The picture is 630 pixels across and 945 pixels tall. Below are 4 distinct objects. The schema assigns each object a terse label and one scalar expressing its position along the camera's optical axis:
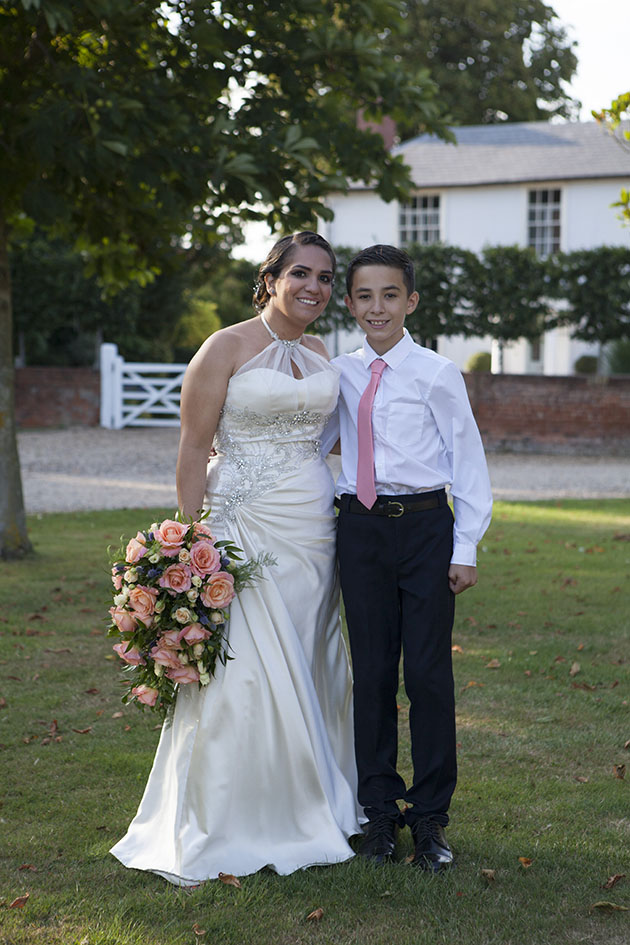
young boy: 3.75
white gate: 23.80
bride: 3.75
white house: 28.45
